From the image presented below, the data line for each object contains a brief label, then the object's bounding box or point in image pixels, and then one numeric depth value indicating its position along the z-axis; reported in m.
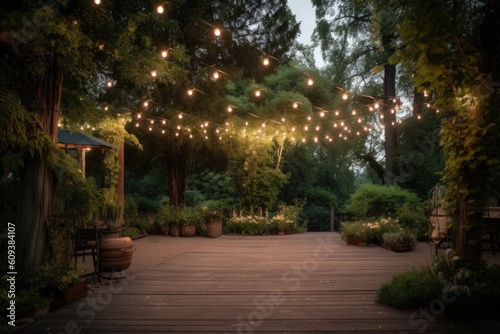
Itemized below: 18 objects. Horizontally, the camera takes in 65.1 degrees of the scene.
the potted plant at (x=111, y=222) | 6.38
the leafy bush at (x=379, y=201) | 11.88
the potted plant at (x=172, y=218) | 11.91
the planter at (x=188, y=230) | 11.73
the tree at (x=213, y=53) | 11.52
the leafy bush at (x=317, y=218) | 21.53
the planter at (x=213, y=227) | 11.47
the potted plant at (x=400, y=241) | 8.48
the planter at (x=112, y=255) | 5.67
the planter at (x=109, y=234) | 6.35
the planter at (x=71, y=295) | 4.43
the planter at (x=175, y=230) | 11.93
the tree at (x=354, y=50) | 15.67
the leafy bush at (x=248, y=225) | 12.28
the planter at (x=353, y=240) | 9.66
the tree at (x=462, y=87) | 3.91
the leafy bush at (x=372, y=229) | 9.44
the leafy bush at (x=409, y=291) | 4.22
